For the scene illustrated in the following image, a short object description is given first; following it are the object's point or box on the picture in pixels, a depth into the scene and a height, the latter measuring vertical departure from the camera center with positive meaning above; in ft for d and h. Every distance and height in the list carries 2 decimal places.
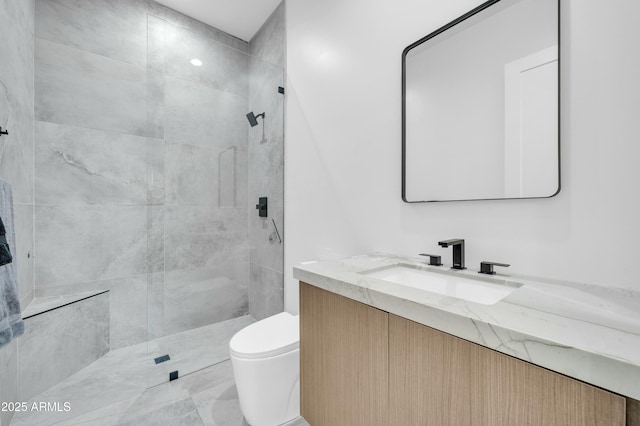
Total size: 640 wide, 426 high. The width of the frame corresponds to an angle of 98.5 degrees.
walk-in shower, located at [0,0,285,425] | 5.81 +0.31
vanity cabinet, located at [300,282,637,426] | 1.57 -1.28
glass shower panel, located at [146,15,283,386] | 7.17 +0.68
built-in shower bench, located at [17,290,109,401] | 5.06 -2.63
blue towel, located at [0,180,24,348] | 3.38 -1.03
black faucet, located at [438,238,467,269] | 3.47 -0.59
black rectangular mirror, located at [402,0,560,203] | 3.00 +1.31
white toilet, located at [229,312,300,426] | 4.24 -2.63
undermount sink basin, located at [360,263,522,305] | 2.98 -0.89
